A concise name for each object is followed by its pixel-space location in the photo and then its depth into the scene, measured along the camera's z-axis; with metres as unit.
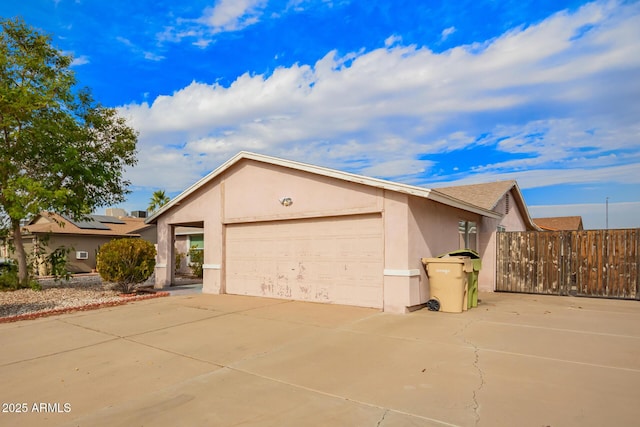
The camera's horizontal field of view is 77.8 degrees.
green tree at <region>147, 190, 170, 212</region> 36.31
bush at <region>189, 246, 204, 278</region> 20.89
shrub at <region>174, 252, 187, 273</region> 21.29
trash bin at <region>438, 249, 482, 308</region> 9.93
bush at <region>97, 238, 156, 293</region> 13.05
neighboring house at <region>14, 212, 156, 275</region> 24.56
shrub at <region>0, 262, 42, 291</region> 14.10
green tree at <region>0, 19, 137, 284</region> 12.38
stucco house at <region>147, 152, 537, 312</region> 9.56
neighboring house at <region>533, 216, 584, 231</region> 34.66
